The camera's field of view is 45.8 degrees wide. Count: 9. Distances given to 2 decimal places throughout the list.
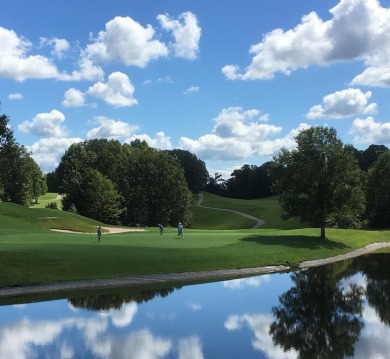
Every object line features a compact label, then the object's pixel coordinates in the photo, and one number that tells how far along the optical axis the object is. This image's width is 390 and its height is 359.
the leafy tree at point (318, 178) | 49.72
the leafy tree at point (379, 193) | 85.69
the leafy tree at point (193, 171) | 161.57
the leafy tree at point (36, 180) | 108.12
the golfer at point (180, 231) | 45.80
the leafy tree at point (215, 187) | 188.25
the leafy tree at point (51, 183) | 171.21
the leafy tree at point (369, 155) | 146.38
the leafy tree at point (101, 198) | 81.38
